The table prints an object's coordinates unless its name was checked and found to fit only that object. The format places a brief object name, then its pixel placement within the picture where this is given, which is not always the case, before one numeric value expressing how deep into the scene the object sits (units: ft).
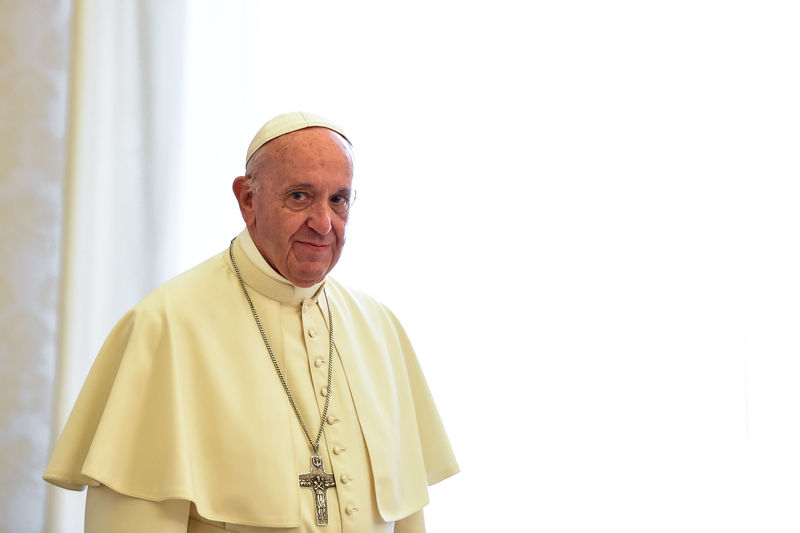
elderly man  14.66
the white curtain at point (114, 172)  17.08
